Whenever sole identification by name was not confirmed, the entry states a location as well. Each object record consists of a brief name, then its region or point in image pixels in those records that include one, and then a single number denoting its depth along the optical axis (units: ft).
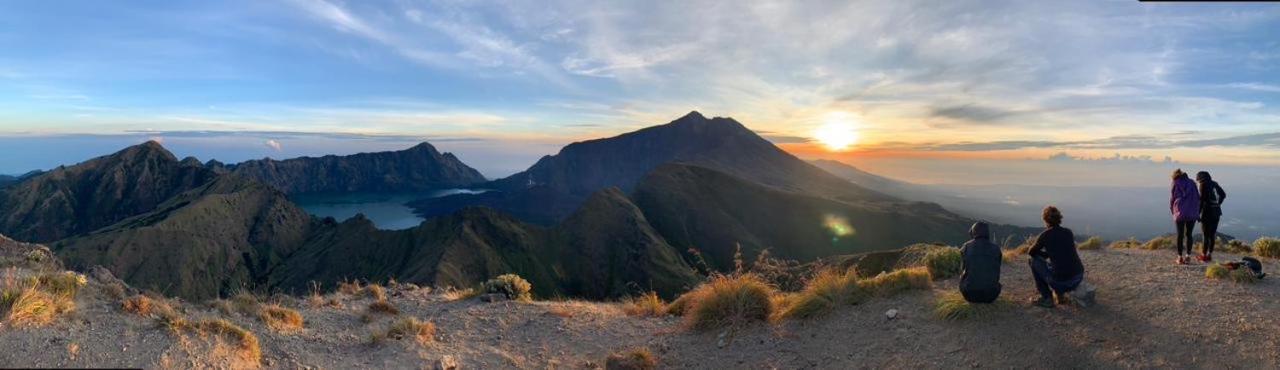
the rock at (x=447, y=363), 24.62
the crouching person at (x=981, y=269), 26.91
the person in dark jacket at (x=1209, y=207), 35.47
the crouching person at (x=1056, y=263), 26.73
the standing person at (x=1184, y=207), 34.96
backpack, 28.86
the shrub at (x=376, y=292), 41.37
